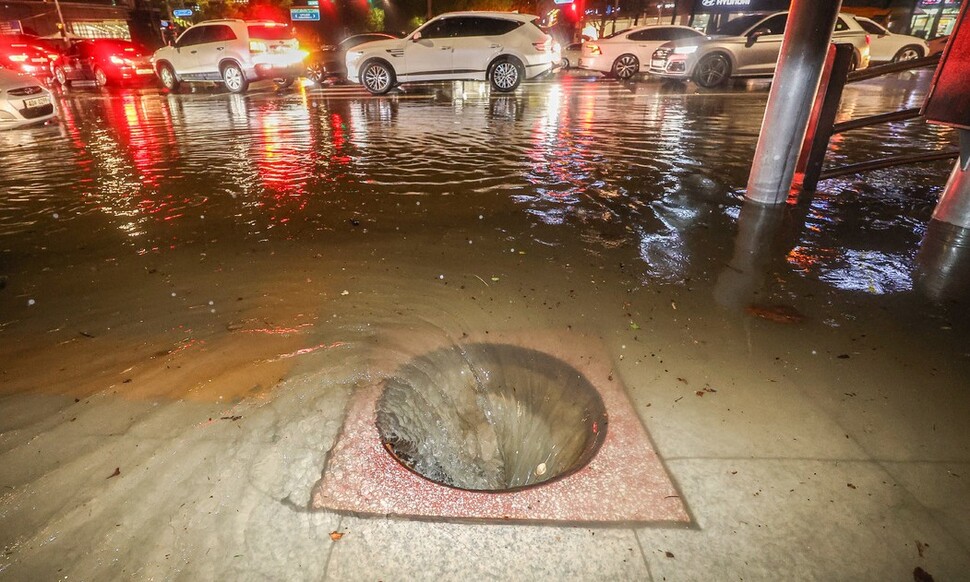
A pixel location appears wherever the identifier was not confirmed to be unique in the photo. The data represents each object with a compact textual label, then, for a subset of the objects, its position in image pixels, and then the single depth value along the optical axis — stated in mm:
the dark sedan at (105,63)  15672
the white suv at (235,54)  13219
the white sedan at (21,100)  8414
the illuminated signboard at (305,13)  34594
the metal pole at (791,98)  3775
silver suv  12219
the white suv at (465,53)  11980
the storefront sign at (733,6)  21469
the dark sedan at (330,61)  17203
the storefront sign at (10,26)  28438
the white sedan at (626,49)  14367
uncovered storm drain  1637
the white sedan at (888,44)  14180
